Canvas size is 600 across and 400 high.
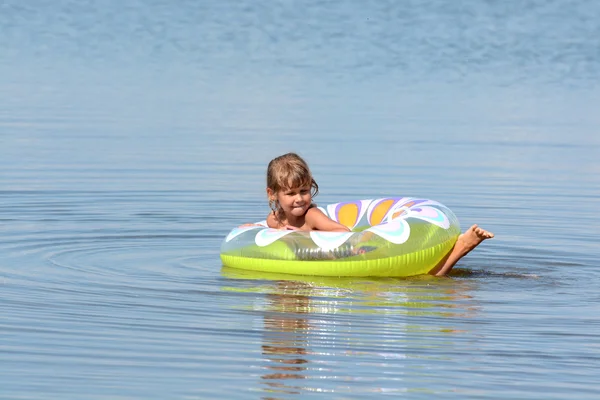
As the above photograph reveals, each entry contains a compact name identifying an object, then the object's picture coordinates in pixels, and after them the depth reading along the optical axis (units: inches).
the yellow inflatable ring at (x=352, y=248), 746.8
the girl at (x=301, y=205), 753.0
